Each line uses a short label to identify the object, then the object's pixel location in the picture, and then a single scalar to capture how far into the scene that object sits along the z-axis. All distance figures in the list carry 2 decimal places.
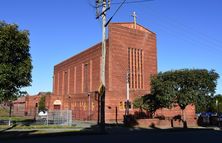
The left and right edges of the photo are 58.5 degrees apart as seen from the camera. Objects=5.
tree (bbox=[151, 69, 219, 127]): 20.88
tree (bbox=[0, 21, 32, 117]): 16.22
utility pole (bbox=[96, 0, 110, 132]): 15.28
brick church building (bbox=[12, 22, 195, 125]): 32.03
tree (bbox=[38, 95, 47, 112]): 47.23
